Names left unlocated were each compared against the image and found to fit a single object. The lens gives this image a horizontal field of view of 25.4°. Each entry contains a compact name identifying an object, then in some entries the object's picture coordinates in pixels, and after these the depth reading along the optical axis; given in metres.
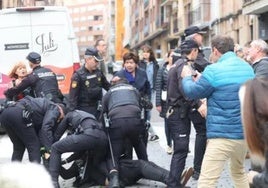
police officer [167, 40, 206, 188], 6.71
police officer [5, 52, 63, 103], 8.12
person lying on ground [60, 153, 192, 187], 7.05
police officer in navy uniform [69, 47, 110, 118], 7.93
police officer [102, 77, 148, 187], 6.76
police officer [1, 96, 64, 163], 6.94
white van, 12.59
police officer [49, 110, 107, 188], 6.66
